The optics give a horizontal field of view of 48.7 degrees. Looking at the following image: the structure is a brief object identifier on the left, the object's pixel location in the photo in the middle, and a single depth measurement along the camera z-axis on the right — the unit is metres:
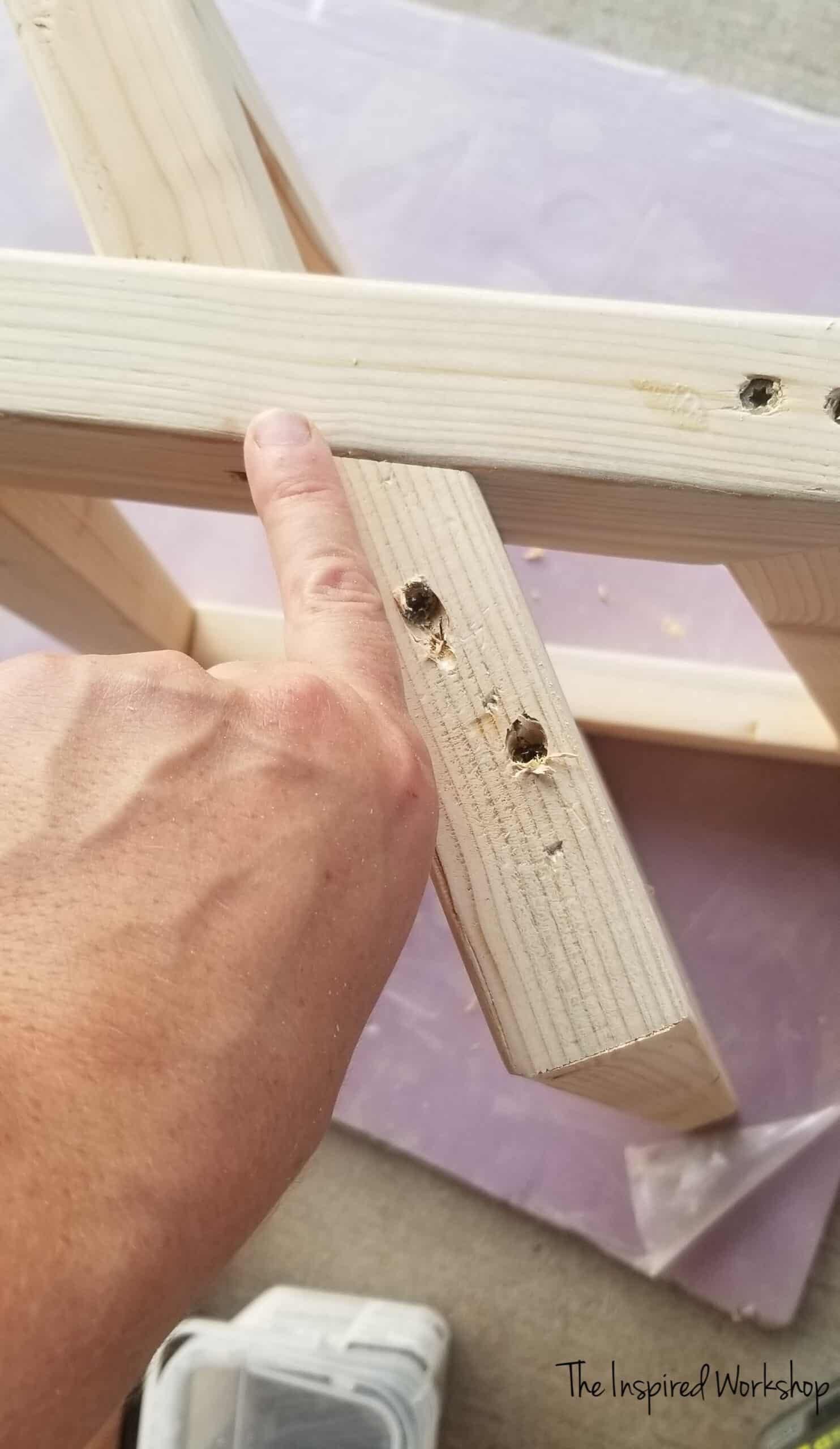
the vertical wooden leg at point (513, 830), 0.46
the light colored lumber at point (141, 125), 0.58
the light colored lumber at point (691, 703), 1.00
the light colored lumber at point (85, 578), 0.74
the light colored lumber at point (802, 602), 0.55
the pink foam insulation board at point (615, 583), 1.03
